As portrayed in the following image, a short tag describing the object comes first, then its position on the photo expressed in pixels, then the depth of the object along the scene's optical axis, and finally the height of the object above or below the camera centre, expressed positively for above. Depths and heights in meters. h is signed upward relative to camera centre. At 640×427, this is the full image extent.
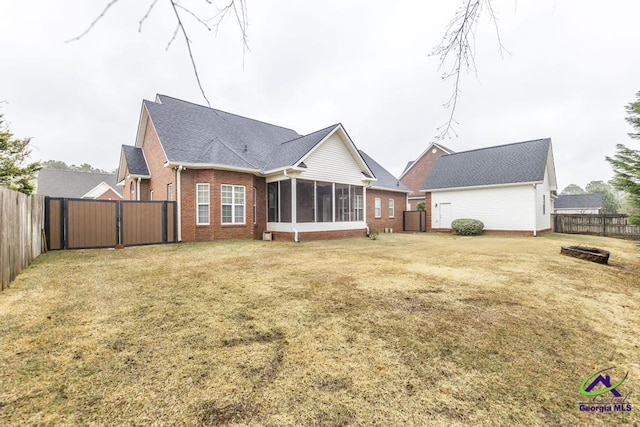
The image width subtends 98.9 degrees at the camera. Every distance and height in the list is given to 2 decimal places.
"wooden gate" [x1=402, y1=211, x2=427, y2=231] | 21.72 -0.70
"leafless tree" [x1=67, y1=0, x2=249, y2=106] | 1.78 +1.60
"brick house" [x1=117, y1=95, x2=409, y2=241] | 12.35 +1.92
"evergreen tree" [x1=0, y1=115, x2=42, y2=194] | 12.05 +2.49
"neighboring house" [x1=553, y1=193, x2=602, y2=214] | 38.47 +0.99
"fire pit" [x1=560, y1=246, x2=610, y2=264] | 8.11 -1.35
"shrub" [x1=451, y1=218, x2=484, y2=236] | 17.91 -0.96
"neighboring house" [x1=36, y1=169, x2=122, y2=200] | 30.17 +3.64
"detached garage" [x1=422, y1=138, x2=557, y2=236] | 16.89 +1.58
